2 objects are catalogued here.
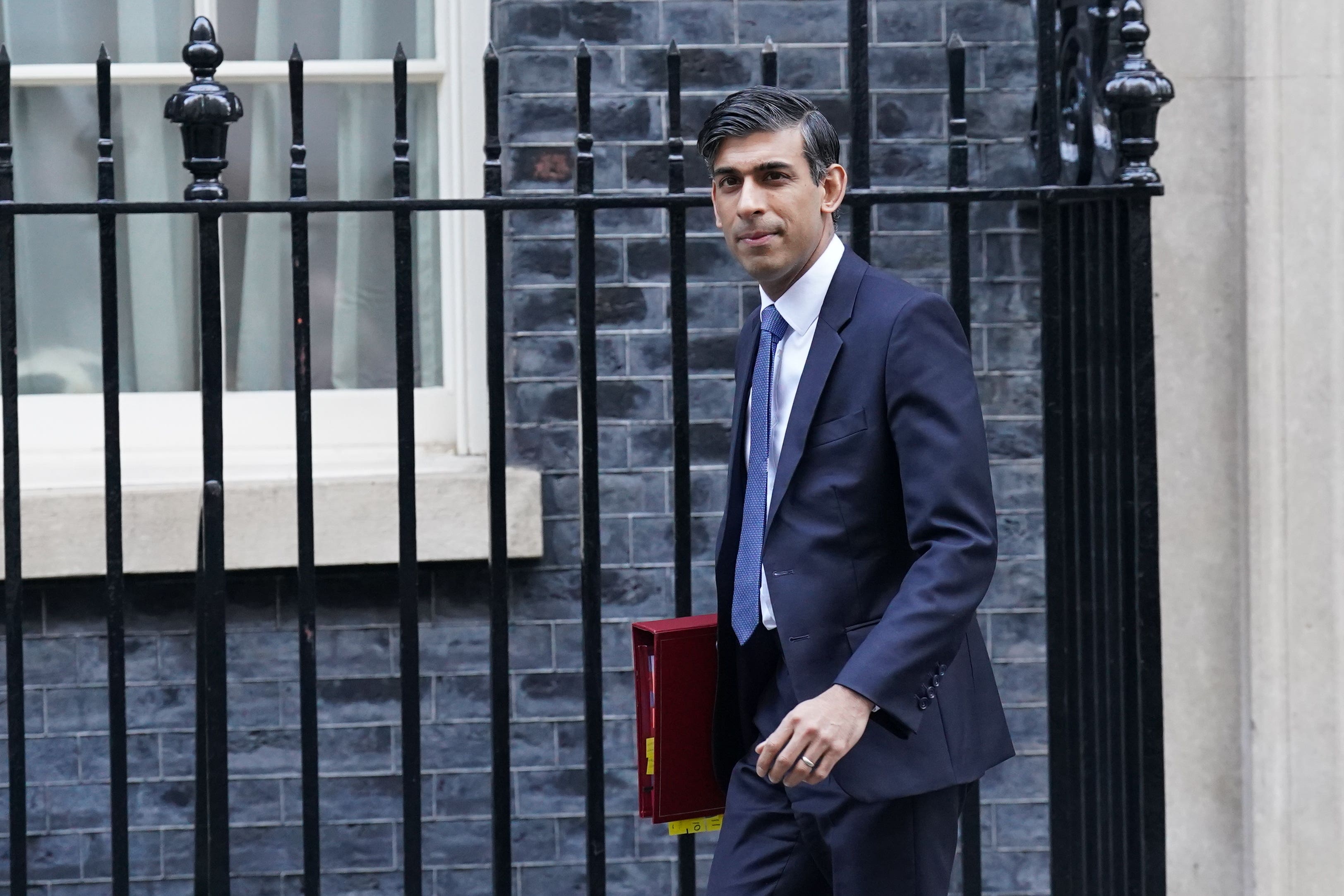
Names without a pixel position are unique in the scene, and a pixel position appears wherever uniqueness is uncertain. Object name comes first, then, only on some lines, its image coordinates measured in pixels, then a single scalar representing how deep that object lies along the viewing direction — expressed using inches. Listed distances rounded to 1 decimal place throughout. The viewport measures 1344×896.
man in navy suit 171.9
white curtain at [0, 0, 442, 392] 350.9
